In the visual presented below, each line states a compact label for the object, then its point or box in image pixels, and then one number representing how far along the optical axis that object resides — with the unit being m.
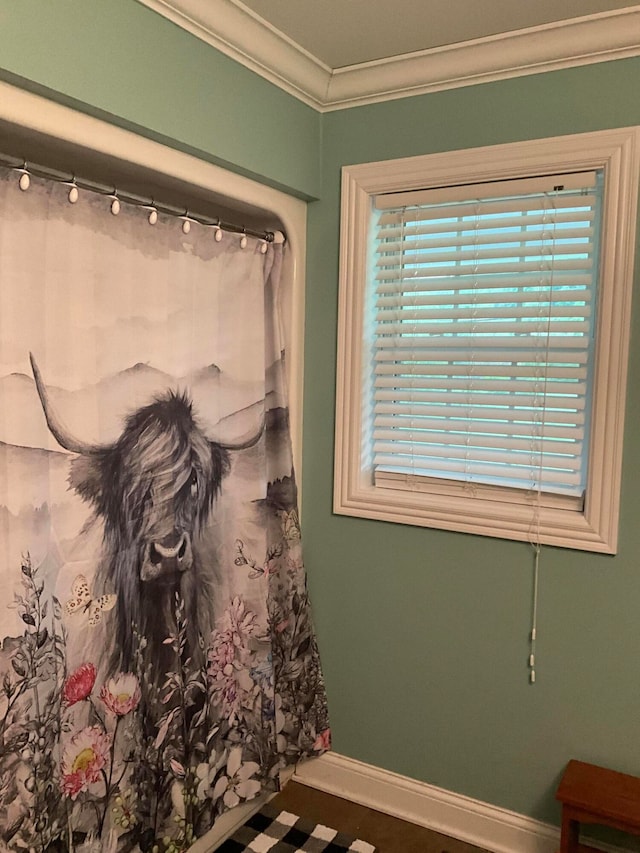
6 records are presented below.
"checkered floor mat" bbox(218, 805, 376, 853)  2.09
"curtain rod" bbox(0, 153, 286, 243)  1.52
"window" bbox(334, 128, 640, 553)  1.88
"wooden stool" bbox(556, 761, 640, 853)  1.74
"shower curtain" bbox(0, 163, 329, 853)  1.51
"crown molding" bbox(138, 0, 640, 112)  1.76
